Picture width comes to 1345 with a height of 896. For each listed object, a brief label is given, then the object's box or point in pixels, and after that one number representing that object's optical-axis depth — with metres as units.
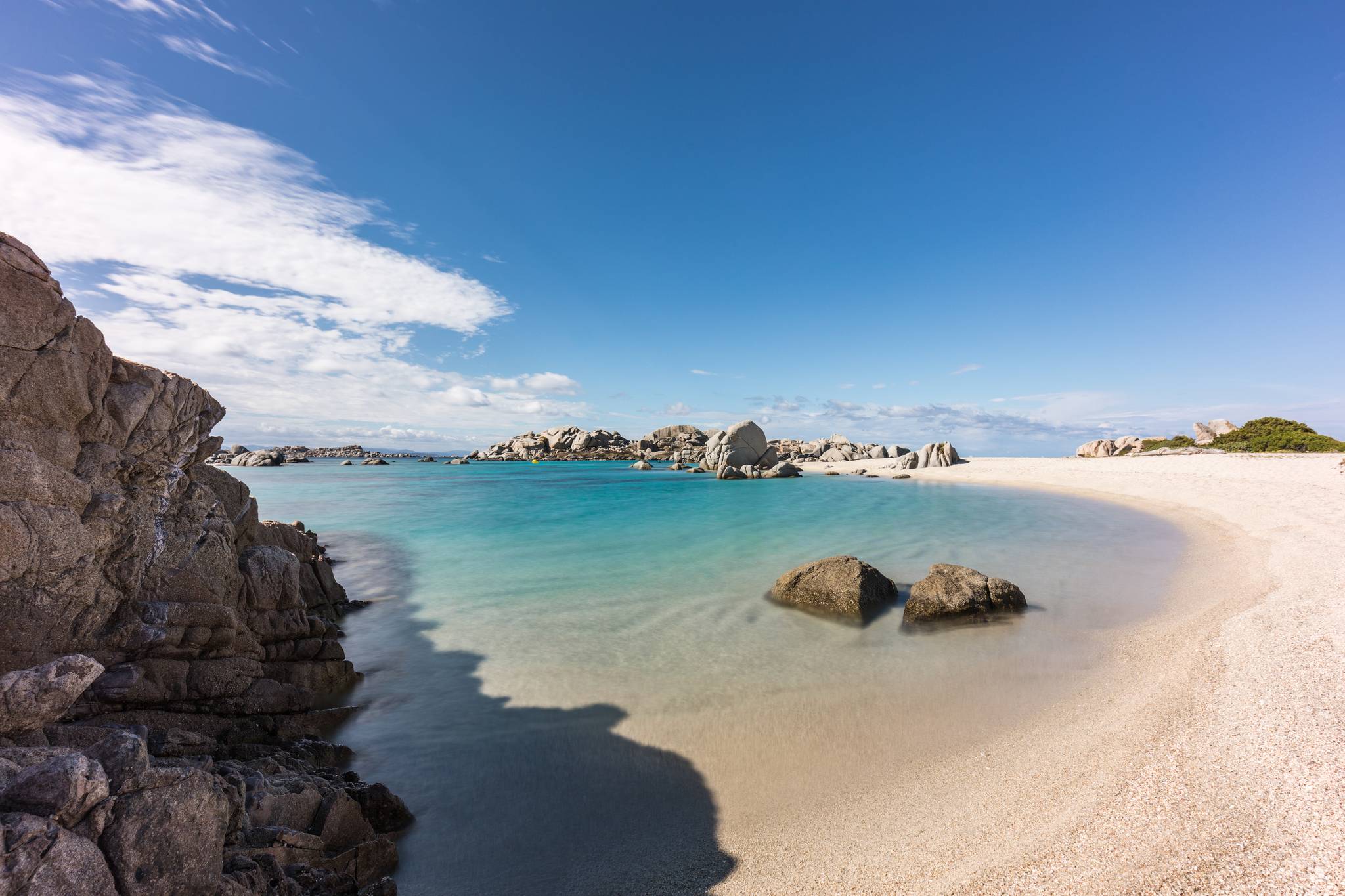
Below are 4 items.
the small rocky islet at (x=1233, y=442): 44.44
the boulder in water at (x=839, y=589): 10.80
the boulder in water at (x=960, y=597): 10.23
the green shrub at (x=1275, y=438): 43.88
